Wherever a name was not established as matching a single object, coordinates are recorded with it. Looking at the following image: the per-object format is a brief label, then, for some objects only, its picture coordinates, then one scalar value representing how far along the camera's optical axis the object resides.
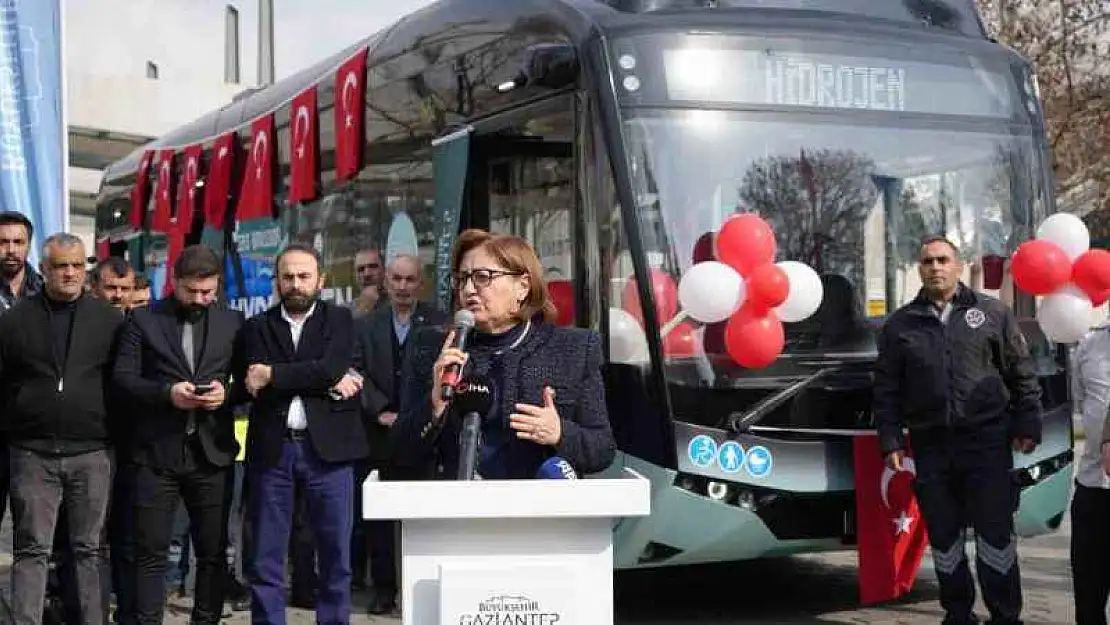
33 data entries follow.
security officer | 6.70
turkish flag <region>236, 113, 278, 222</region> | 11.14
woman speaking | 3.74
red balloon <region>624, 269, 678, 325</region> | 6.83
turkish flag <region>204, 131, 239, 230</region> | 12.15
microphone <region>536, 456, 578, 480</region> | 3.58
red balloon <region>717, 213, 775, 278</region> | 6.66
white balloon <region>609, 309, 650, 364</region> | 6.88
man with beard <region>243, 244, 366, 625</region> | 6.41
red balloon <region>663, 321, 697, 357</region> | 6.84
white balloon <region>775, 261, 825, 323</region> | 6.78
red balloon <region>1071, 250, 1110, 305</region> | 7.00
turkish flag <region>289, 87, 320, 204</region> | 10.23
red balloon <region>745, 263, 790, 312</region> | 6.60
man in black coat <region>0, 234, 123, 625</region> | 6.41
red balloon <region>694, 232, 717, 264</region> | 6.93
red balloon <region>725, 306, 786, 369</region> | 6.69
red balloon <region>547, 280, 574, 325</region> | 7.16
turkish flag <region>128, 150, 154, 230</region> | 15.07
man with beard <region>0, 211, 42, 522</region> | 6.88
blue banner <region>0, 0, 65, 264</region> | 9.59
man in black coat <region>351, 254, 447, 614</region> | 7.70
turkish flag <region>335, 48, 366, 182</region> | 9.55
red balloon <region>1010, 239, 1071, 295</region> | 7.00
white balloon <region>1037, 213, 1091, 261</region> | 7.07
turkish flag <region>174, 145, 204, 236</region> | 13.03
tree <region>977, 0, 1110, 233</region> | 20.00
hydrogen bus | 6.88
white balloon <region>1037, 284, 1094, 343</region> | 7.02
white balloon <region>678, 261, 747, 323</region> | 6.62
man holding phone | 6.43
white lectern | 3.22
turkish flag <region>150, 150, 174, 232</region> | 13.91
